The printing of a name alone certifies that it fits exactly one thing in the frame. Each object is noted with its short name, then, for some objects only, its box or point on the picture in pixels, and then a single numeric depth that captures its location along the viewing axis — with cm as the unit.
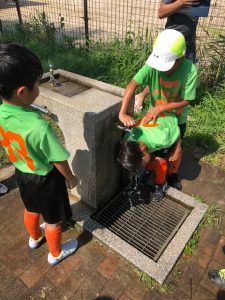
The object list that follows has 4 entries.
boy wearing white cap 250
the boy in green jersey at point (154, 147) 254
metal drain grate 277
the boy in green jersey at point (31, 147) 161
